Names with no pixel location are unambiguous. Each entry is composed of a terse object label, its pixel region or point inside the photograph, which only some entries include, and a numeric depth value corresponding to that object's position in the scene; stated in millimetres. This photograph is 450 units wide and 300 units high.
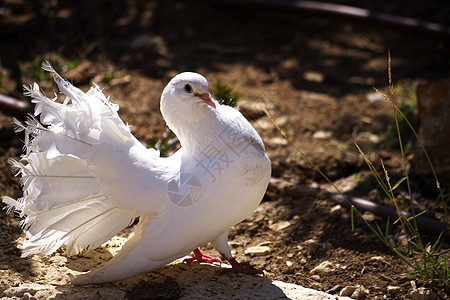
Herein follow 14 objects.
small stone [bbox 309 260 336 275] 3547
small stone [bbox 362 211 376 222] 3979
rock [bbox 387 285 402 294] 3281
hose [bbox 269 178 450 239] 3666
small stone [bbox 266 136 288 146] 5160
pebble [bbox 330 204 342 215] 4110
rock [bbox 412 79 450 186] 4250
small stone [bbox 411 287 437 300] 3100
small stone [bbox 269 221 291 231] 4066
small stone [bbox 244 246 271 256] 3795
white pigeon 3031
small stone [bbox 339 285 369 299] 3273
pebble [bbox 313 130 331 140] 5273
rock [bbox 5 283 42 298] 2902
